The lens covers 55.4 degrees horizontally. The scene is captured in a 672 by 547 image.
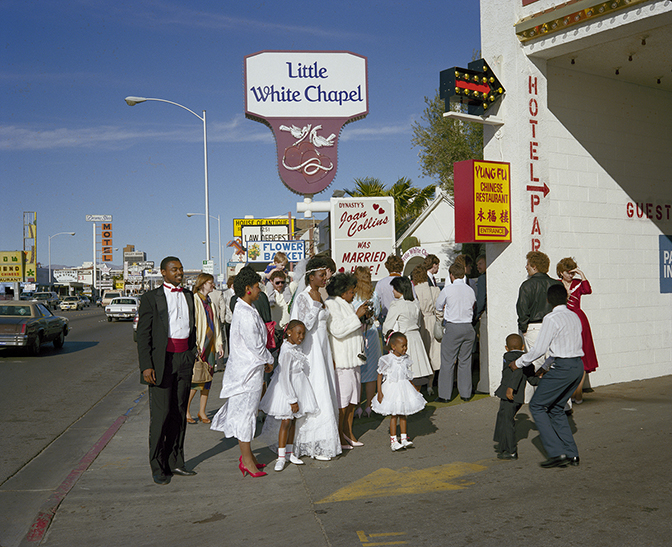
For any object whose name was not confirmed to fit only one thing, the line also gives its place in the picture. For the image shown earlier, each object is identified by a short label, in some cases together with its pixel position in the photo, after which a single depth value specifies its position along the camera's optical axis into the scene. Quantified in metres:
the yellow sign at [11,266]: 61.12
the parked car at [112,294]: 77.36
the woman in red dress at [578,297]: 8.28
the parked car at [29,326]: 17.20
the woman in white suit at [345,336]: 6.68
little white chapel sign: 13.66
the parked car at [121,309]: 37.09
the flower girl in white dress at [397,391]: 6.52
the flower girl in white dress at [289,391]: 5.96
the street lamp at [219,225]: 50.02
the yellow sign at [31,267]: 86.50
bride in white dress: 6.28
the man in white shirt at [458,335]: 9.14
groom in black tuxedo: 5.79
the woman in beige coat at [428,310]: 9.61
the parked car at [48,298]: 61.31
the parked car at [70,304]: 63.03
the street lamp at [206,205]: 29.90
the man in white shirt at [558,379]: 5.75
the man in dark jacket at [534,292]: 7.79
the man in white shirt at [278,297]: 8.95
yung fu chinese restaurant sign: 8.47
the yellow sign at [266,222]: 34.56
